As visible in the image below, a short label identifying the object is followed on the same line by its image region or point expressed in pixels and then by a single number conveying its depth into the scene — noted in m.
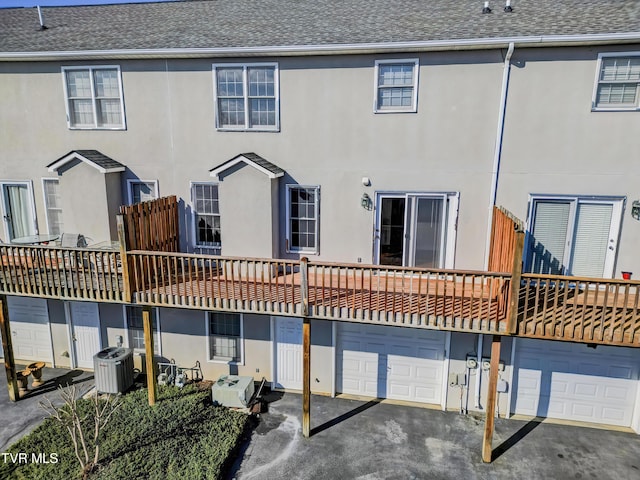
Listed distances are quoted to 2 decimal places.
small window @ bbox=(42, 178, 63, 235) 11.32
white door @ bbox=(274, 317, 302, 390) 10.78
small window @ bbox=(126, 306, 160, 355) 11.48
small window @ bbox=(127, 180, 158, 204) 10.95
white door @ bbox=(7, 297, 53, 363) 12.14
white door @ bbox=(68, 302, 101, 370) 11.78
